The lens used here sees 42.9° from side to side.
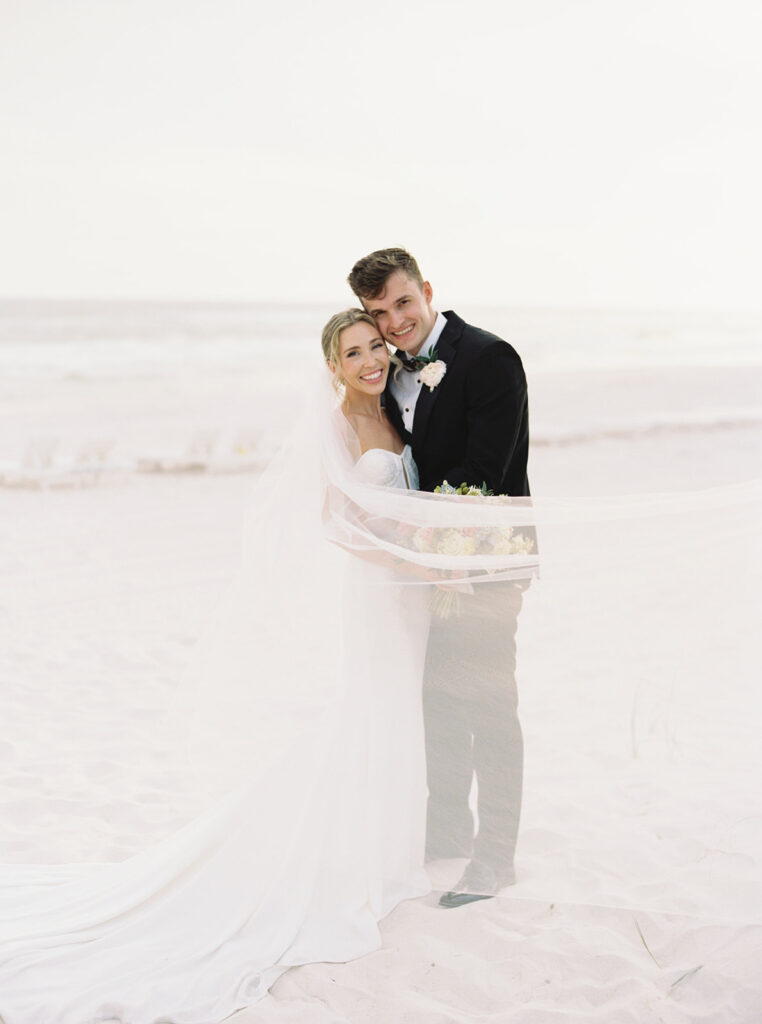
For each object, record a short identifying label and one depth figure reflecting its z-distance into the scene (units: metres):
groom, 2.89
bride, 2.81
